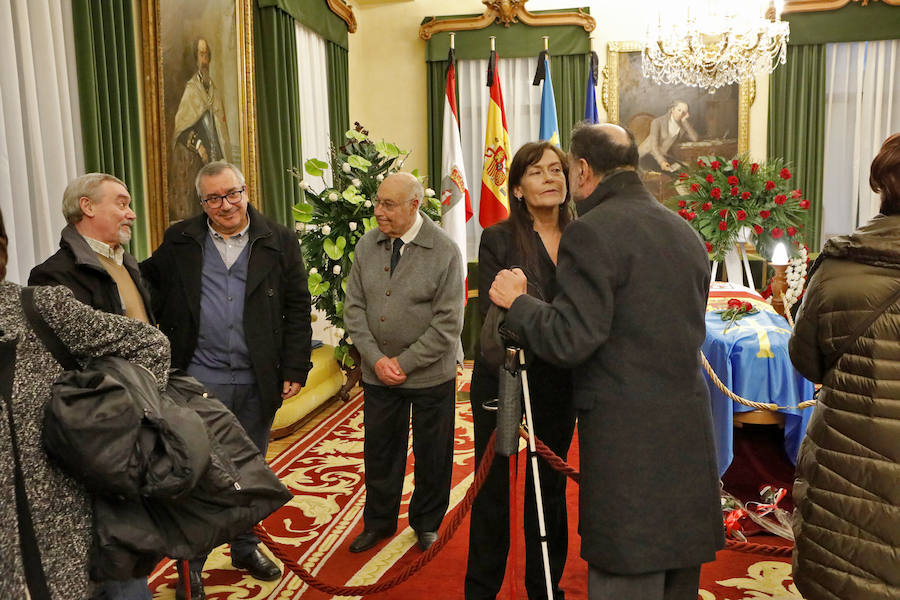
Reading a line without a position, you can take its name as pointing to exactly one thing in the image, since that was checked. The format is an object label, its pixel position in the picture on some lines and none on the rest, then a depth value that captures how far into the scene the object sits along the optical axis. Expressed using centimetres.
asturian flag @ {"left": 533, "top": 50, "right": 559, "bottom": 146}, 759
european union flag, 788
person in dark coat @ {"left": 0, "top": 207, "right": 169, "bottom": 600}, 151
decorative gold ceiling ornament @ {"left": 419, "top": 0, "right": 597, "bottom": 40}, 830
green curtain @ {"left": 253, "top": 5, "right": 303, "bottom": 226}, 654
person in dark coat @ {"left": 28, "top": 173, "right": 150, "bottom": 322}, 258
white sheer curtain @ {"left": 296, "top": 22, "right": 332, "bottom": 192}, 741
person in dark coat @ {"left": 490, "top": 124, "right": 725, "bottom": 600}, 198
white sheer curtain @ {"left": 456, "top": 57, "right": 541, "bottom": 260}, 864
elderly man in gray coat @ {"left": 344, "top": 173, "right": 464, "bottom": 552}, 345
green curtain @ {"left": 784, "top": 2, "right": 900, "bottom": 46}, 783
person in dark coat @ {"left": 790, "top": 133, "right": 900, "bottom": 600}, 200
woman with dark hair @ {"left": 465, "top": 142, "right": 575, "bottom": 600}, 272
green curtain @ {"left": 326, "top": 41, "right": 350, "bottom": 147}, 800
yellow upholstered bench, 539
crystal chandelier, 645
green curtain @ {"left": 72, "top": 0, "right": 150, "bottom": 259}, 427
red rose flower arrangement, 528
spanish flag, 718
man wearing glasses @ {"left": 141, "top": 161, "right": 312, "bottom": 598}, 309
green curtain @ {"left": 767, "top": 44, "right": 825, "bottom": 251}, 804
